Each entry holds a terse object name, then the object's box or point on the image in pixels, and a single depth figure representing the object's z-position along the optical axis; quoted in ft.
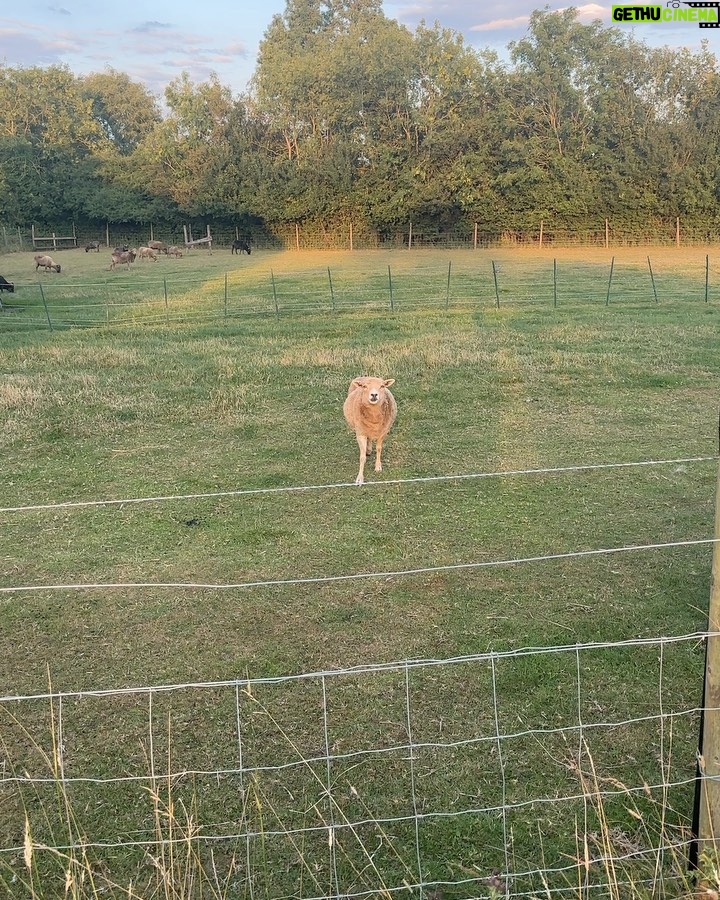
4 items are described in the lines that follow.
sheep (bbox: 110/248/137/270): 105.93
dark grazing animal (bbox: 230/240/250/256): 136.98
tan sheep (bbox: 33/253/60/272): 100.67
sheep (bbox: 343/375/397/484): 23.67
